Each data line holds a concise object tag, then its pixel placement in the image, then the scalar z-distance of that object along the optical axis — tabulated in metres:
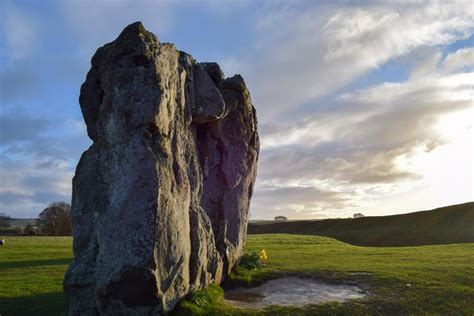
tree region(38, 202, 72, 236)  78.38
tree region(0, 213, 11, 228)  88.75
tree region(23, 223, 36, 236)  80.40
